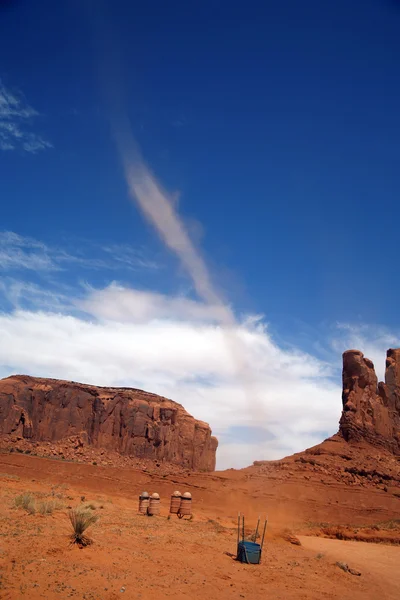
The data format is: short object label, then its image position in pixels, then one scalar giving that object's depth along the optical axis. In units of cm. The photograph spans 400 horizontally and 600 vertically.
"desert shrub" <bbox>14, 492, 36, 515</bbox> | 1674
